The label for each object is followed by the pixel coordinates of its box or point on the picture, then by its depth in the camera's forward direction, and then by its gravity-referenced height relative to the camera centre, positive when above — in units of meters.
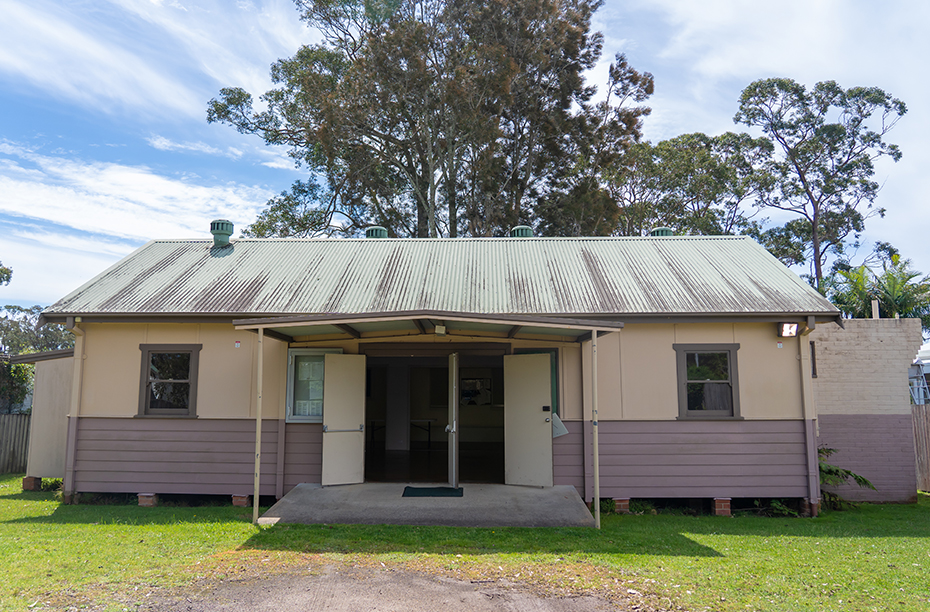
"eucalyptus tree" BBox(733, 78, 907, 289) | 24.88 +9.79
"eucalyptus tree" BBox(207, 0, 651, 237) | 19.61 +9.27
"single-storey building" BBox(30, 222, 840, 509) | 8.80 +0.03
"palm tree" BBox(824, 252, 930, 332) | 12.93 +2.05
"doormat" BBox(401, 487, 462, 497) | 8.55 -1.53
